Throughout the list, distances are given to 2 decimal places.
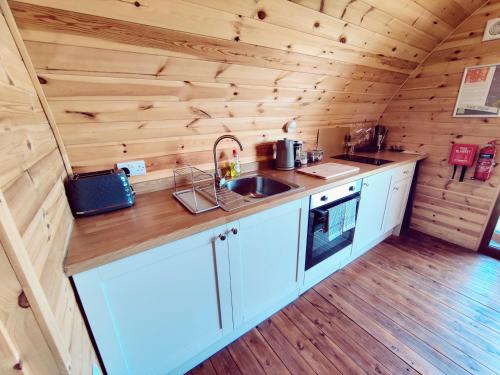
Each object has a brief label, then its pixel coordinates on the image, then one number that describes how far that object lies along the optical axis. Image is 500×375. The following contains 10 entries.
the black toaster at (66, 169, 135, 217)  1.09
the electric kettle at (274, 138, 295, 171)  1.89
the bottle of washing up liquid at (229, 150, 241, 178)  1.76
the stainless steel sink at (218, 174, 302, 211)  1.55
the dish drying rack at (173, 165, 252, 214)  1.23
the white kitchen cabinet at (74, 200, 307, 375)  0.93
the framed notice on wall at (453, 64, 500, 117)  1.96
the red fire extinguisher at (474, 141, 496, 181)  2.03
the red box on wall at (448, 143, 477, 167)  2.15
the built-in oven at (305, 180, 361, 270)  1.59
